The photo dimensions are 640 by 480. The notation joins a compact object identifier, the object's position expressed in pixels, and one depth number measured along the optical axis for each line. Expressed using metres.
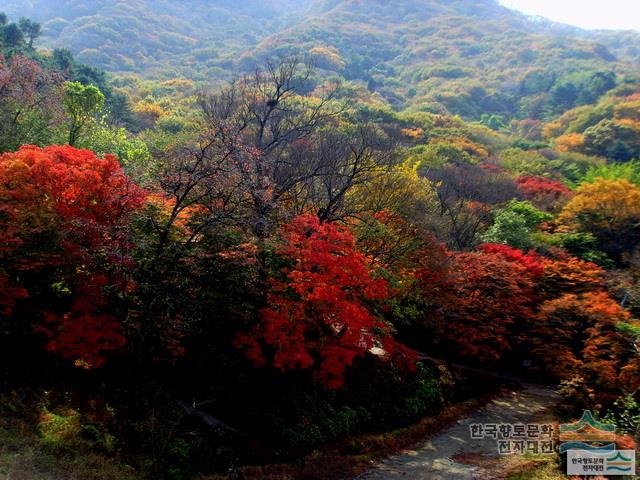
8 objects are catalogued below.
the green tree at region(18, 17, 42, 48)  61.97
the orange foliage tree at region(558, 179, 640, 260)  29.25
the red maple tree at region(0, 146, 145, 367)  11.93
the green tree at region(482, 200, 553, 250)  27.05
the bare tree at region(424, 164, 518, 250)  28.88
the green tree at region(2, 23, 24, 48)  48.72
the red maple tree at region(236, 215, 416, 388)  14.30
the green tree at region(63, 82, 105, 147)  22.69
